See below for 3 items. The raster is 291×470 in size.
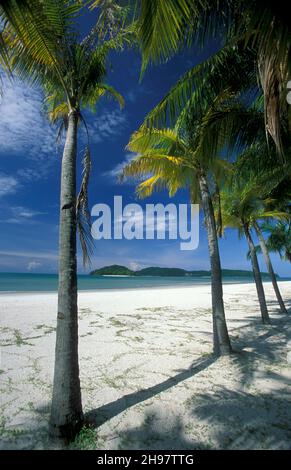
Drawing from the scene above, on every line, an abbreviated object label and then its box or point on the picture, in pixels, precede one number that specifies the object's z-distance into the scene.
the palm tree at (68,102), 2.97
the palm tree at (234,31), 2.13
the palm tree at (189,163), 5.56
